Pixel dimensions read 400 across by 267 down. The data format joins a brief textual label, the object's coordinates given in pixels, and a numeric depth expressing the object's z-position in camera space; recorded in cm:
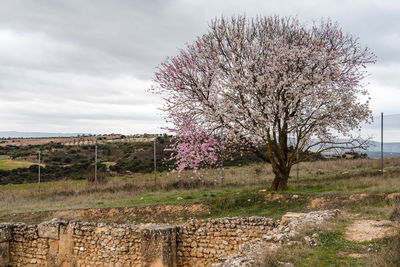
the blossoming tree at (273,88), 1341
